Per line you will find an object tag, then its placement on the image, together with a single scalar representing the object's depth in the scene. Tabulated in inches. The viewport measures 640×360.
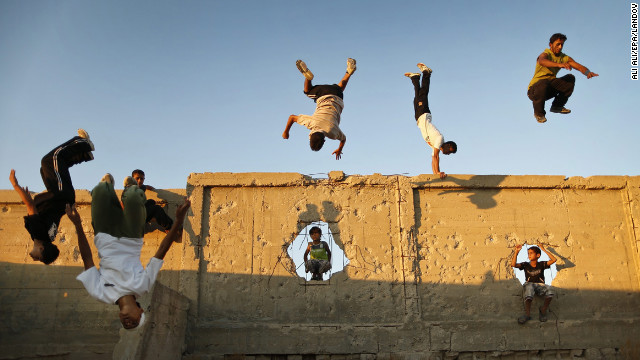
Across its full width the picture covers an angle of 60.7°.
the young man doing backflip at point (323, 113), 317.7
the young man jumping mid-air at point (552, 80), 280.7
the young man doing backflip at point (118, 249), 169.8
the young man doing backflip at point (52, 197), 239.1
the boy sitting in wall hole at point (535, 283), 323.0
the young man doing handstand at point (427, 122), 340.8
